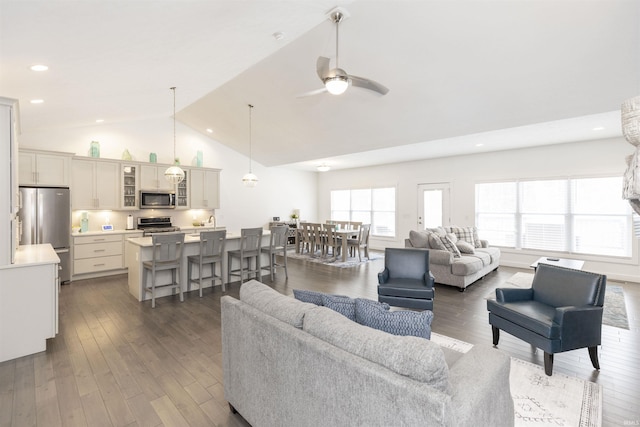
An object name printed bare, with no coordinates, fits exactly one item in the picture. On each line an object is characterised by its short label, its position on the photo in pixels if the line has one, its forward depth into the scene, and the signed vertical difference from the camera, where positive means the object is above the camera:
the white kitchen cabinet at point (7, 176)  2.77 +0.32
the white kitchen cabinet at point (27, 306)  2.80 -0.94
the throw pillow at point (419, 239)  5.46 -0.54
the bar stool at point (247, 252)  5.30 -0.78
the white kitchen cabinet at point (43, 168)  5.11 +0.75
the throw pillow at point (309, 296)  1.99 -0.59
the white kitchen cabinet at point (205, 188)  7.75 +0.57
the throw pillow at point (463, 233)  6.29 -0.51
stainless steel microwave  6.78 +0.24
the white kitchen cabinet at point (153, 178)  6.86 +0.74
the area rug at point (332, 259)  7.05 -1.28
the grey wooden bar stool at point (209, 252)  4.89 -0.71
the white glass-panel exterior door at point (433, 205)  8.07 +0.12
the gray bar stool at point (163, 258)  4.28 -0.73
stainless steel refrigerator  4.99 -0.17
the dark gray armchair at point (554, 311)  2.48 -0.95
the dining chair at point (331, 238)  7.50 -0.73
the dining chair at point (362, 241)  7.58 -0.81
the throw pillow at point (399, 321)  1.61 -0.62
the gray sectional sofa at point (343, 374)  1.13 -0.74
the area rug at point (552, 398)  2.00 -1.41
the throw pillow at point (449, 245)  5.35 -0.64
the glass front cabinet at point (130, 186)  6.59 +0.53
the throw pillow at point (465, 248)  5.64 -0.73
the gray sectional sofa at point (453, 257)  4.97 -0.85
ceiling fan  2.89 +1.36
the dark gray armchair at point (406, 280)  3.65 -0.96
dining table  7.30 -0.68
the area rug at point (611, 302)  3.69 -1.36
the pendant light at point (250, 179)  6.25 +0.64
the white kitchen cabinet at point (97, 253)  5.70 -0.87
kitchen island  4.53 -0.88
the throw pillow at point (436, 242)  5.34 -0.59
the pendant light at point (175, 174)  5.19 +0.62
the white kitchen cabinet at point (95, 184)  5.95 +0.53
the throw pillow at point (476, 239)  6.45 -0.65
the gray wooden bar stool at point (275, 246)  5.71 -0.72
